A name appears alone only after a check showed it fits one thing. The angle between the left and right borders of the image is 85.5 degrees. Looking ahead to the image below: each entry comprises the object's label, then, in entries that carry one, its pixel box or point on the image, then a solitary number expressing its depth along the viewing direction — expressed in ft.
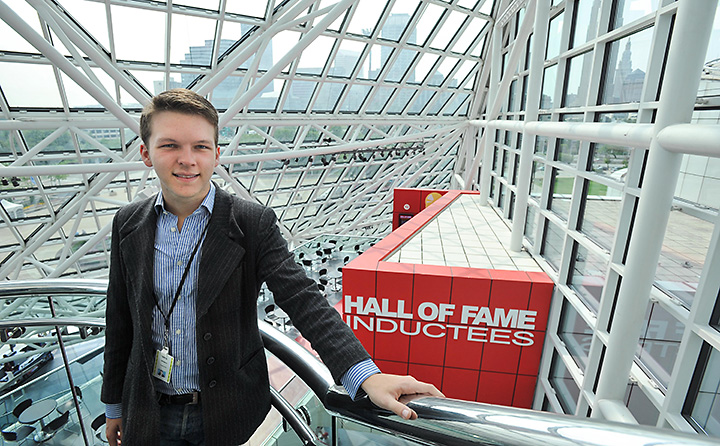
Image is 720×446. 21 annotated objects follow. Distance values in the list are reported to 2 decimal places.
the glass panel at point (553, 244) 32.37
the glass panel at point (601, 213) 23.94
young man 5.33
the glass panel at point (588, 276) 25.22
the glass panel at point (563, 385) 27.43
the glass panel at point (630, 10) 20.61
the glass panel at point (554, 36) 34.56
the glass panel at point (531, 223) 38.05
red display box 29.50
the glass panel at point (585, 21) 27.49
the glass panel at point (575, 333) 26.45
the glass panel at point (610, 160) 22.18
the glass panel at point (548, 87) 35.50
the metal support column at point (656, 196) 12.98
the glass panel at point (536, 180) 38.04
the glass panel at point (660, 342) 18.07
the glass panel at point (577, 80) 28.32
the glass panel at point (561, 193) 30.17
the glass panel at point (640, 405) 19.38
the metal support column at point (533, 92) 31.24
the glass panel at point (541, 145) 35.41
